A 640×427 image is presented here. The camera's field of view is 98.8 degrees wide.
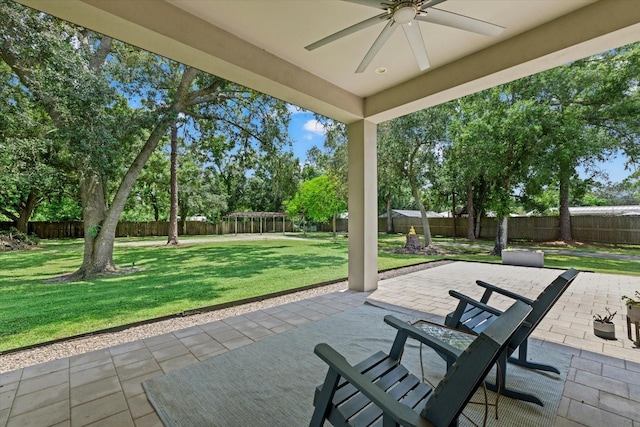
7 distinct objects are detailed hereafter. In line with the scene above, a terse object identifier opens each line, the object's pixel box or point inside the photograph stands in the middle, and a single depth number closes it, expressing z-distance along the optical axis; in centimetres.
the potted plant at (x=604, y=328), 291
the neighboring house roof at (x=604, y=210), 1488
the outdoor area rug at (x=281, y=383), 176
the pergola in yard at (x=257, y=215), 2191
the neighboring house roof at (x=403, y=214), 2064
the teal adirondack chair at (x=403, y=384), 99
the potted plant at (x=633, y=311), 269
